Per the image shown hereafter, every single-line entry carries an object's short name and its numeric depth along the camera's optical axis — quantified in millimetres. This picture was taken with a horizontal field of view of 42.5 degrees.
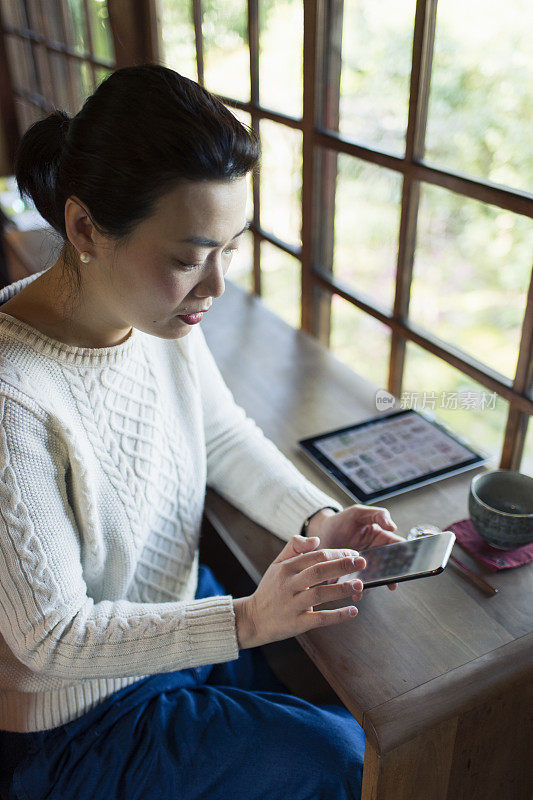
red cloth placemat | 991
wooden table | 788
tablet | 1188
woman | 806
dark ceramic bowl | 958
